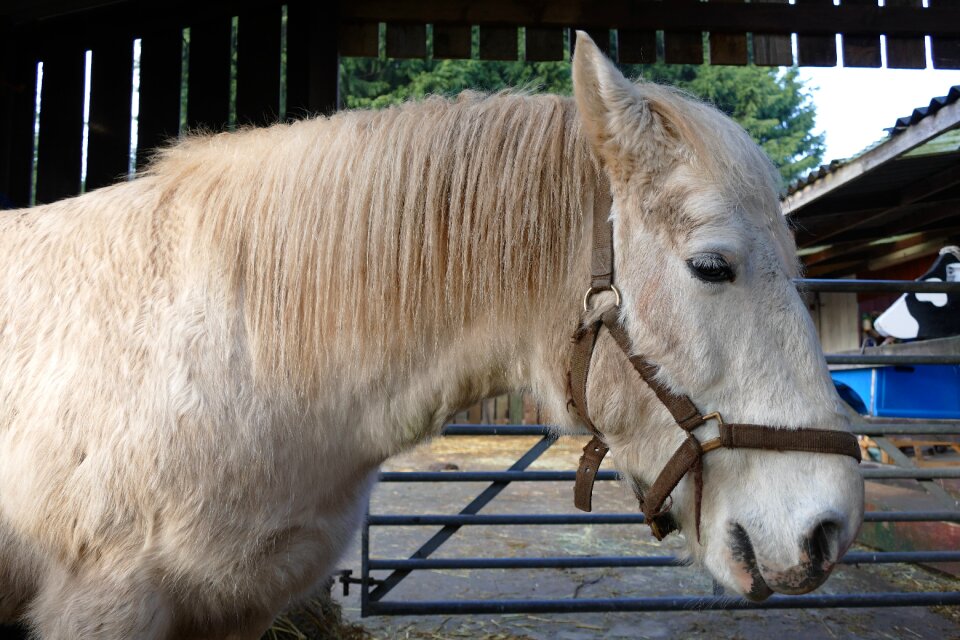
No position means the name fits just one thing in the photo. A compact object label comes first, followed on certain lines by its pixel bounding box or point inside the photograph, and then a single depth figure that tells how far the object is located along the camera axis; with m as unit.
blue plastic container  6.74
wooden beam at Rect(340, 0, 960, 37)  3.99
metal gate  3.43
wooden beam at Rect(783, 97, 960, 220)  4.60
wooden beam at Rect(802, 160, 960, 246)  6.80
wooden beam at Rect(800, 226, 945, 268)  10.66
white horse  1.49
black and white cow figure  6.51
